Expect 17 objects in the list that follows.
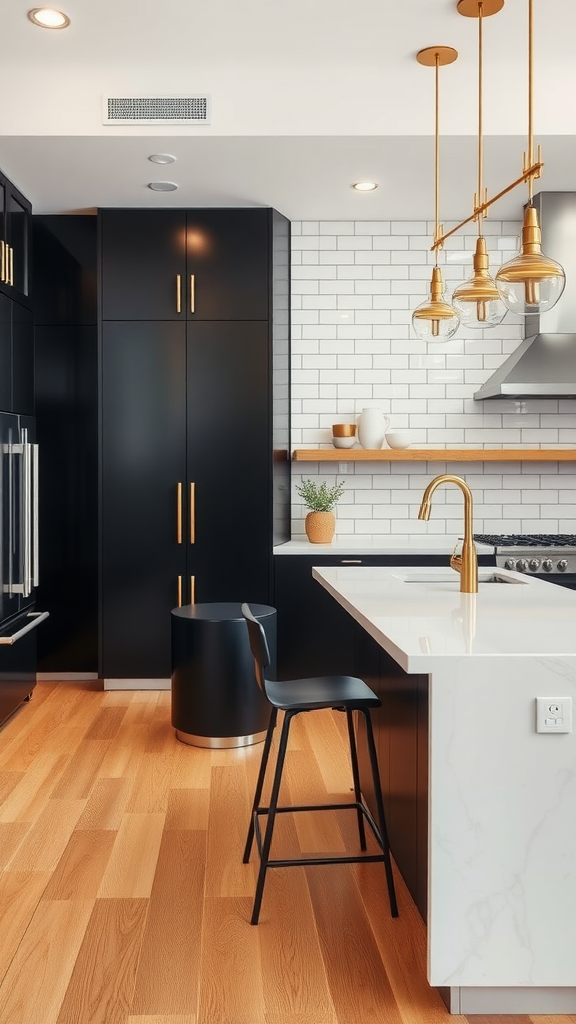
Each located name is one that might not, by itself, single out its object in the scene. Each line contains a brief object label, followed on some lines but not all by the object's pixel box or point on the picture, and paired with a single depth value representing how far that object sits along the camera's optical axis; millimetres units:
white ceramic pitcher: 5156
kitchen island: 1915
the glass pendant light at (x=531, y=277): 2332
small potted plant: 5059
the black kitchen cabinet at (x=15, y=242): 4347
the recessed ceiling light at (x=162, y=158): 4086
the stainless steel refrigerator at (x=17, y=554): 4137
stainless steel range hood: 4652
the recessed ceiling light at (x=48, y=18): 3276
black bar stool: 2385
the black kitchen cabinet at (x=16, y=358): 4281
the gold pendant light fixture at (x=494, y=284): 2344
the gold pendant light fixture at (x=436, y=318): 3062
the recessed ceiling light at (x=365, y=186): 4570
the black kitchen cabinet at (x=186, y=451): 4902
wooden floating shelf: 5027
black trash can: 3914
